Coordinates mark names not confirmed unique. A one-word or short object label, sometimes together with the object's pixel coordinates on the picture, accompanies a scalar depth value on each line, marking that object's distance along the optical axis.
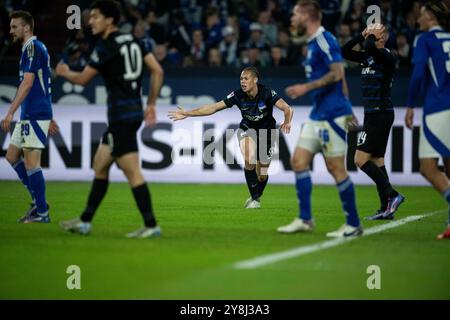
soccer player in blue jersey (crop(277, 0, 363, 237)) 19.22
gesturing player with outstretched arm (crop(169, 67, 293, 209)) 26.61
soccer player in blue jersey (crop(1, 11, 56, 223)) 22.20
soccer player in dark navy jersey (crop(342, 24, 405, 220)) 24.39
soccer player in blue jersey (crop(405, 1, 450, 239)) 19.33
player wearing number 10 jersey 18.47
